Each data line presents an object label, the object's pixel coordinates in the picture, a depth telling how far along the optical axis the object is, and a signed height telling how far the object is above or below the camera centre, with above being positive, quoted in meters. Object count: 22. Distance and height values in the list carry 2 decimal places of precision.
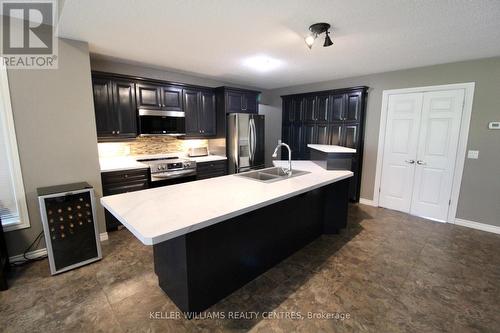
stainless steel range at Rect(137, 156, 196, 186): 3.50 -0.60
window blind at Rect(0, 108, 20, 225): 2.31 -0.56
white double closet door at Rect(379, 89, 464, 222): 3.56 -0.29
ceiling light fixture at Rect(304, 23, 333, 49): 2.19 +1.01
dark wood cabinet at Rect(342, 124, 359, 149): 4.29 -0.04
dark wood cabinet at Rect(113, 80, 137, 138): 3.39 +0.38
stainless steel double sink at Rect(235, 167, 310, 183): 2.73 -0.51
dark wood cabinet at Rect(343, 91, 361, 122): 4.19 +0.51
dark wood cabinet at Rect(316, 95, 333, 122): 4.56 +0.52
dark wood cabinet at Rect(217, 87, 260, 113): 4.50 +0.69
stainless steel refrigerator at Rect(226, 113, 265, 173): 4.52 -0.14
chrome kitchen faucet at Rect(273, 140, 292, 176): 2.85 -0.49
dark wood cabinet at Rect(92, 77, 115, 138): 3.21 +0.37
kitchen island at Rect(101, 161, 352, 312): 1.51 -0.81
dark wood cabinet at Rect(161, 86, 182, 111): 3.87 +0.60
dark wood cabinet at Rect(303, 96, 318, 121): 4.80 +0.54
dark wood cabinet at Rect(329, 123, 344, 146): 4.48 -0.01
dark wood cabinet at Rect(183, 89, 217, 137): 4.24 +0.39
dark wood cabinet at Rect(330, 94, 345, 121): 4.39 +0.52
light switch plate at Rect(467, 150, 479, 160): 3.36 -0.29
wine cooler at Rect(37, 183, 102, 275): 2.23 -0.95
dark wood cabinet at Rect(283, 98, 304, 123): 5.06 +0.55
